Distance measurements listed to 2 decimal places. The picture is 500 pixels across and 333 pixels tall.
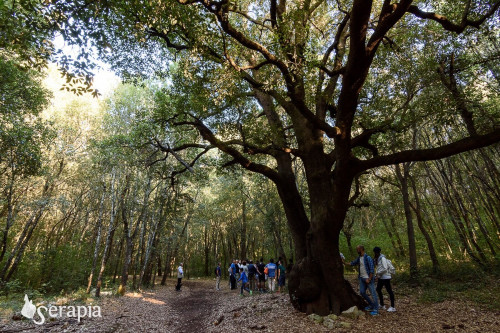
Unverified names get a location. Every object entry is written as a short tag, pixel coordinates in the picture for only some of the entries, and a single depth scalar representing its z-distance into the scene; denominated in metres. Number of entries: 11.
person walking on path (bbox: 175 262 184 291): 15.71
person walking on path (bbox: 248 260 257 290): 12.98
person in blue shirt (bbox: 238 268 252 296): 12.18
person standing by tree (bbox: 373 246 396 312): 6.35
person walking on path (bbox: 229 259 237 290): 14.69
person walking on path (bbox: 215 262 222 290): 15.84
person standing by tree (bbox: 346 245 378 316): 6.01
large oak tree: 4.55
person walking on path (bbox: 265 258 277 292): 11.78
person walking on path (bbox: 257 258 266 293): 12.71
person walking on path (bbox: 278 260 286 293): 11.28
